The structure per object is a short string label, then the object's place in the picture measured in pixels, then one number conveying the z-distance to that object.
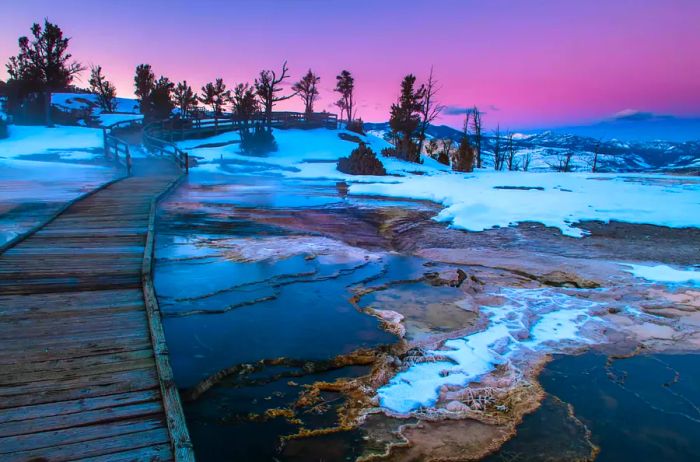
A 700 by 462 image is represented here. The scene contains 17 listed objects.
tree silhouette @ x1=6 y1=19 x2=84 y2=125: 36.75
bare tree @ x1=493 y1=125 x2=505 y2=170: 50.33
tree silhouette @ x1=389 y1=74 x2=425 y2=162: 42.97
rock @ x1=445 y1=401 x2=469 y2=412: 3.71
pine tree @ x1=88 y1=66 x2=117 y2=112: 49.31
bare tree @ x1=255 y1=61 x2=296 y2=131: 38.97
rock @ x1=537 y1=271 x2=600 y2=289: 7.02
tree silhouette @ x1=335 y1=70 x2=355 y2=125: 57.84
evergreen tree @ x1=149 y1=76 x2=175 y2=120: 40.22
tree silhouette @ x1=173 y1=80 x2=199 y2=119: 47.11
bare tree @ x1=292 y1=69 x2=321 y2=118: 50.78
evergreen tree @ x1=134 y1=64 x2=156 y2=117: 44.63
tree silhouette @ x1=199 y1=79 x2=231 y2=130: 46.98
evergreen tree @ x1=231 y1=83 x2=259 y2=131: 36.31
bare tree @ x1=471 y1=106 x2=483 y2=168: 47.90
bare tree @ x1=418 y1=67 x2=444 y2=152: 43.83
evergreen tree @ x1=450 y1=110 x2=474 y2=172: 36.50
